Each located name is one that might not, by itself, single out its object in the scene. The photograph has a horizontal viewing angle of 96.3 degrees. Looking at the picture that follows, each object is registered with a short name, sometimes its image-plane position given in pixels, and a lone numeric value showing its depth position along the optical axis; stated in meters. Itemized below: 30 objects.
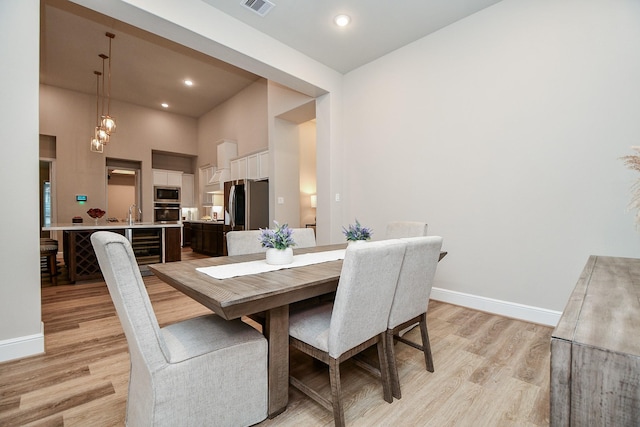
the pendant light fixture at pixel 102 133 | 4.97
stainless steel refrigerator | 5.66
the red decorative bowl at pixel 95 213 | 4.89
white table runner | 1.56
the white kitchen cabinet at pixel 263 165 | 5.88
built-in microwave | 7.89
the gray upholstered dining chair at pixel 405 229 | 2.61
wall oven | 7.86
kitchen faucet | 7.61
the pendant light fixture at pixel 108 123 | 4.74
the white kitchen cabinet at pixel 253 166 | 6.10
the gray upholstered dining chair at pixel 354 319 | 1.30
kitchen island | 4.06
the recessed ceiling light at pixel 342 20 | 3.13
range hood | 7.06
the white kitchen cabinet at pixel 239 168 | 6.53
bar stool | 3.96
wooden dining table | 1.17
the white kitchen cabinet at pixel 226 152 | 6.95
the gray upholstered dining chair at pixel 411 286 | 1.61
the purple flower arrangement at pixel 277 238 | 1.78
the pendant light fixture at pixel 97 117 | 5.17
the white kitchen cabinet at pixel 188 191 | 8.66
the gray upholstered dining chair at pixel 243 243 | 2.23
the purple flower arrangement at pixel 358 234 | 2.32
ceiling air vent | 2.85
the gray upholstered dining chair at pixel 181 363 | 1.09
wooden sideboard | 0.62
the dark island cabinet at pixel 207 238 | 6.26
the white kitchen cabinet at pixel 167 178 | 7.92
